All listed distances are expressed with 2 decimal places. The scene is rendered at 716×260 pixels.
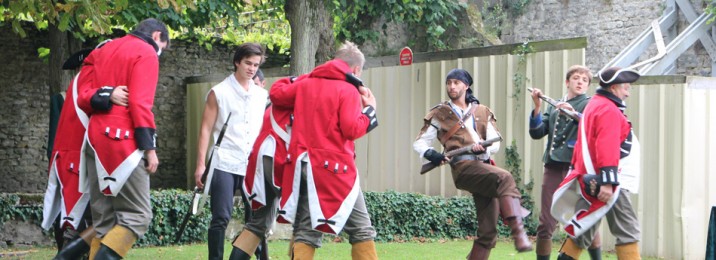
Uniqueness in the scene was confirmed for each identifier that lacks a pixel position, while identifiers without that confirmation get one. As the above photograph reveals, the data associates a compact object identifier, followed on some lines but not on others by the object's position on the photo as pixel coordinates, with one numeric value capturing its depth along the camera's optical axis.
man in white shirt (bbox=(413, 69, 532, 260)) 16.58
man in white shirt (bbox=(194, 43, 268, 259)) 16.64
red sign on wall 29.73
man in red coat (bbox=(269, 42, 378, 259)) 14.16
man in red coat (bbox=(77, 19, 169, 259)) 13.64
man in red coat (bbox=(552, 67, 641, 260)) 15.06
